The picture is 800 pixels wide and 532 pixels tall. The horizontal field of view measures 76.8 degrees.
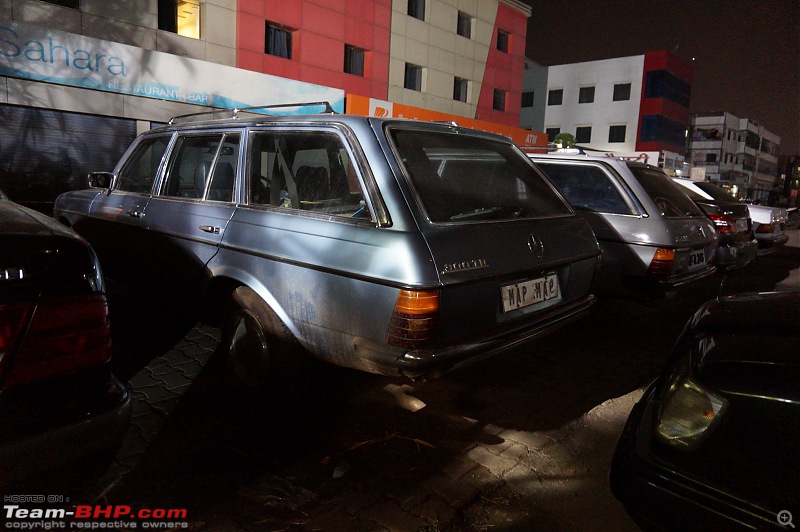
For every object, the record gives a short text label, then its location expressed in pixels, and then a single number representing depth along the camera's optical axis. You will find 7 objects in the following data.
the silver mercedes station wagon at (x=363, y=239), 2.46
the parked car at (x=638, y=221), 4.70
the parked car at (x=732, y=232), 6.54
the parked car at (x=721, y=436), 1.48
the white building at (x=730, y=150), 60.75
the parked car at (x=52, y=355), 1.55
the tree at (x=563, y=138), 34.88
